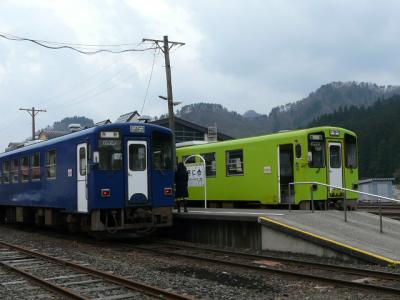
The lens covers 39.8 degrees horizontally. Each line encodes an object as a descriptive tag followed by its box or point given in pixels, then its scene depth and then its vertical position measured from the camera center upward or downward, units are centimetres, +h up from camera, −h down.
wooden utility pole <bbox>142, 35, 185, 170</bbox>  2416 +490
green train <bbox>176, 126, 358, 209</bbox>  1631 +29
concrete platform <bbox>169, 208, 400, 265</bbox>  1077 -127
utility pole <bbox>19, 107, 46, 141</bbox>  5081 +653
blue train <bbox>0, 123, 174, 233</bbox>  1395 +7
